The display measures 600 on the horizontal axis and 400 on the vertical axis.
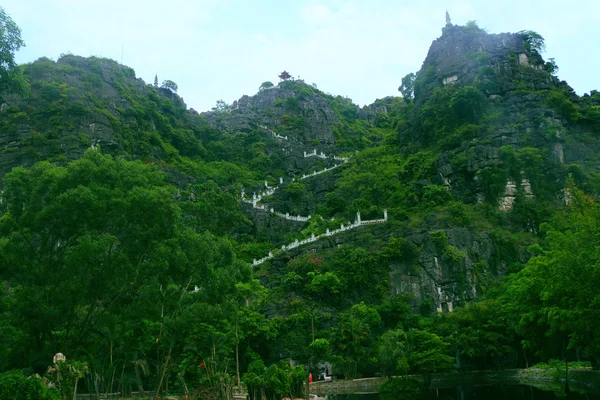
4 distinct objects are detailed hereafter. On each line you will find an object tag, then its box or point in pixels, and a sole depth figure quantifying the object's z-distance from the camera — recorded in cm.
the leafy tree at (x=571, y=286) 1900
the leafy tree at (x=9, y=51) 1252
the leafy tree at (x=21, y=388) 1188
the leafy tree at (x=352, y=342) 2955
